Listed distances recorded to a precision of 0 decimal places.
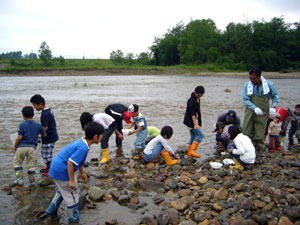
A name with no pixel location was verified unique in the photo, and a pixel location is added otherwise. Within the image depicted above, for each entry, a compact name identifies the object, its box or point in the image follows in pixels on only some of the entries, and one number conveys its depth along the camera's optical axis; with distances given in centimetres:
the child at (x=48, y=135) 540
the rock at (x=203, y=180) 482
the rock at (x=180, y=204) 401
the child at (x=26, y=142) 496
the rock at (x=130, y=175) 530
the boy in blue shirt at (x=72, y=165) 352
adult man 589
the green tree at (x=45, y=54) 6551
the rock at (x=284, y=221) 336
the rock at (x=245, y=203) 382
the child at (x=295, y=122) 724
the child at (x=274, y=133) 678
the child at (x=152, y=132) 764
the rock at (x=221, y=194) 419
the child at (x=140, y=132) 652
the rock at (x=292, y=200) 380
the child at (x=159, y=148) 588
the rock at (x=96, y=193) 445
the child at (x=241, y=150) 525
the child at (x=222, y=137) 670
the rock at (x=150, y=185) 484
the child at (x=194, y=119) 635
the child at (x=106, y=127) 593
